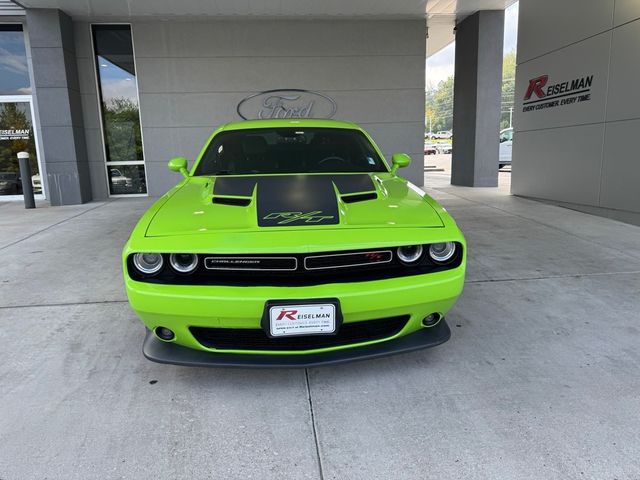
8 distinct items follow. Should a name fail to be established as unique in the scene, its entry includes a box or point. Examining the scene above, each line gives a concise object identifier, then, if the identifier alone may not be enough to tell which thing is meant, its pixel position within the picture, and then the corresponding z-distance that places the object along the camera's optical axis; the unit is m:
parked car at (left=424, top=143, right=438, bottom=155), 40.36
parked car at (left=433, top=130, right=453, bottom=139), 67.88
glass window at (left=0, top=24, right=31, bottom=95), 10.77
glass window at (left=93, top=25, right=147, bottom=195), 10.85
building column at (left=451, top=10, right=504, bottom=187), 11.13
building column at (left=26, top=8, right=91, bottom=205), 9.67
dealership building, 9.81
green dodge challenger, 2.19
